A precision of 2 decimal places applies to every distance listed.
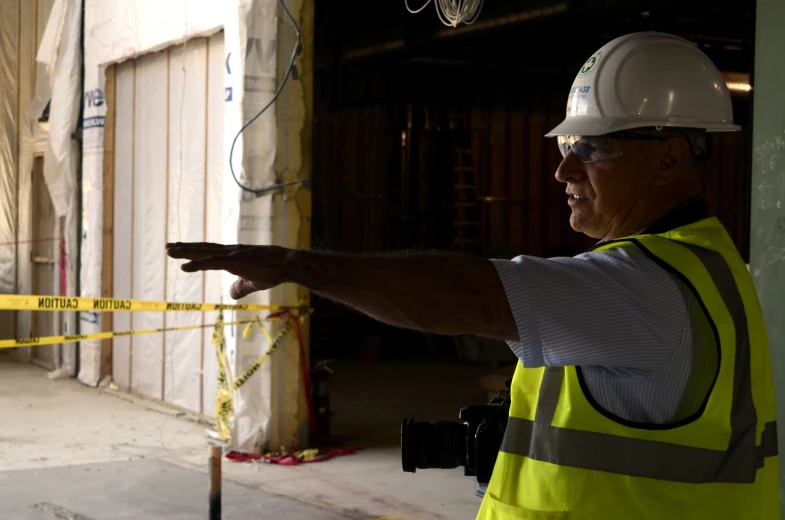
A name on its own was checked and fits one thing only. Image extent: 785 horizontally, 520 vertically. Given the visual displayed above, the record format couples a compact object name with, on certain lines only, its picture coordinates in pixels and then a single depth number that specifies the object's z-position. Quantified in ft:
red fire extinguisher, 25.64
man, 4.46
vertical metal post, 15.39
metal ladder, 53.06
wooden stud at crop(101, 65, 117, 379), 33.86
